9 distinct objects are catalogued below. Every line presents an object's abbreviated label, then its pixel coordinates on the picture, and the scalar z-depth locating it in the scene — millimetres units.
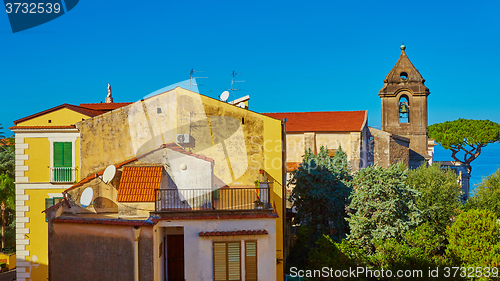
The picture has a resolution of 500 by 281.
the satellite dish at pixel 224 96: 21016
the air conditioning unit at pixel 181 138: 18609
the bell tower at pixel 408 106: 41938
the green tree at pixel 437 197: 24875
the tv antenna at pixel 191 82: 20500
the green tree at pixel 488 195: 26781
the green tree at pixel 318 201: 22391
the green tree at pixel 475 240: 19297
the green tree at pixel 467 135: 60625
